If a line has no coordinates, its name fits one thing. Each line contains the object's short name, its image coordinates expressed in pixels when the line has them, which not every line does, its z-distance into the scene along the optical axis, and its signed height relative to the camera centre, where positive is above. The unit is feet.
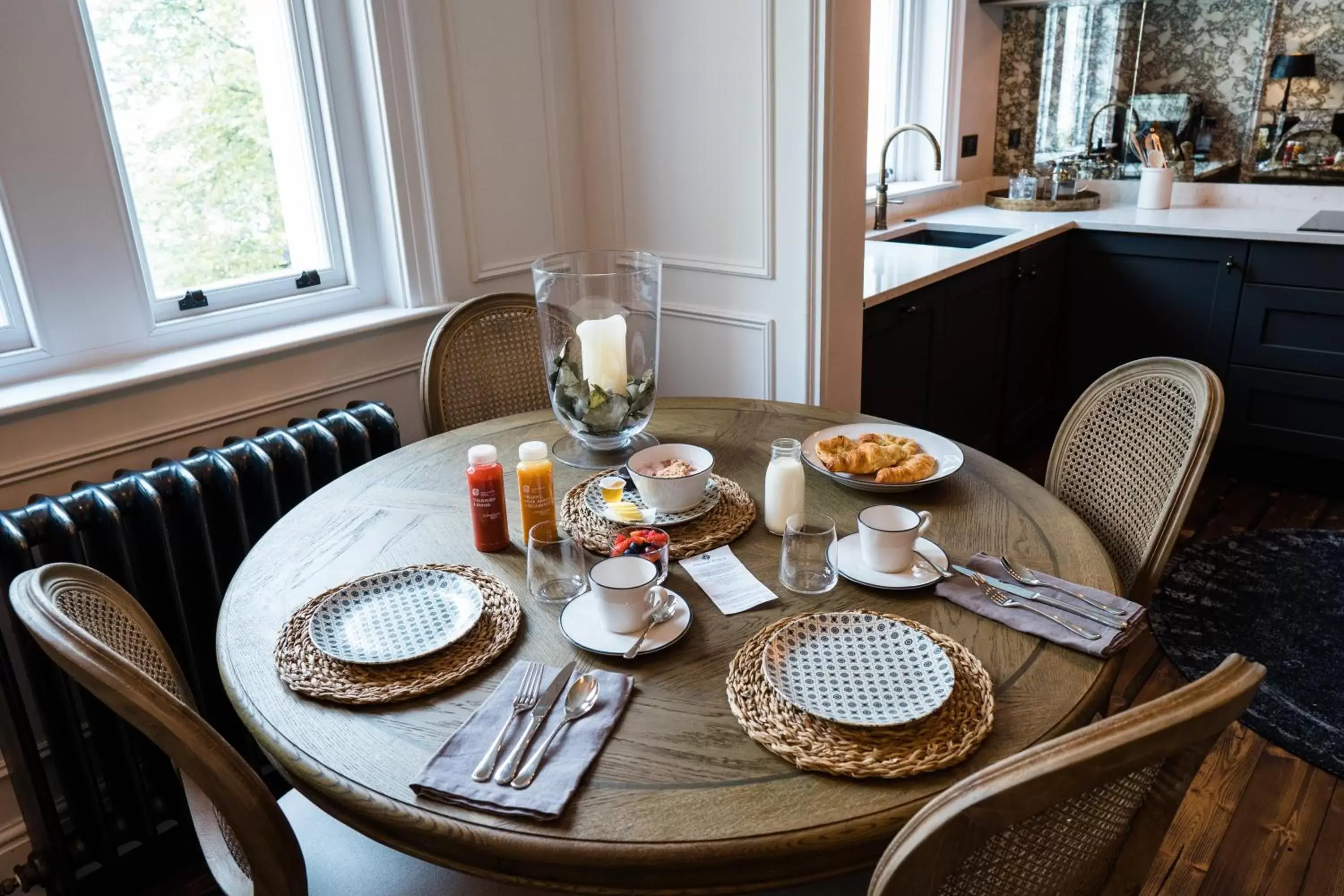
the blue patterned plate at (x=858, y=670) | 3.09 -1.84
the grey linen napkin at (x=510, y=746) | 2.78 -1.88
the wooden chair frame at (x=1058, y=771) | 2.04 -1.39
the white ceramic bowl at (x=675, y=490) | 4.44 -1.64
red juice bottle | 4.18 -1.56
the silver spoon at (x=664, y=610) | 3.62 -1.80
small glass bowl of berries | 3.94 -1.70
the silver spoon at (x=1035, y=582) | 3.57 -1.81
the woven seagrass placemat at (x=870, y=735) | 2.87 -1.88
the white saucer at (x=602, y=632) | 3.47 -1.82
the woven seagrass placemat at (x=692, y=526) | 4.25 -1.79
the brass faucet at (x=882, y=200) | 10.91 -0.84
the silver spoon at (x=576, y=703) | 2.92 -1.84
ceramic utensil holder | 11.40 -0.87
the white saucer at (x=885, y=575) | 3.85 -1.81
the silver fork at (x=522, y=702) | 2.90 -1.84
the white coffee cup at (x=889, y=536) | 3.89 -1.65
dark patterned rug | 6.70 -4.15
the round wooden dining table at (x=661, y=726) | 2.69 -1.88
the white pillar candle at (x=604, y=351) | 4.92 -1.09
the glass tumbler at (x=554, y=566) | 3.83 -1.71
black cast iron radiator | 4.98 -2.61
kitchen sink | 11.28 -1.35
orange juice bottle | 4.25 -1.51
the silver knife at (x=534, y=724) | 2.88 -1.85
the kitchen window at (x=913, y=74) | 11.77 +0.63
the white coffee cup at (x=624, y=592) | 3.50 -1.64
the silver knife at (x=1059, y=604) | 3.49 -1.82
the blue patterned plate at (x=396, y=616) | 3.52 -1.80
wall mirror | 11.39 +0.33
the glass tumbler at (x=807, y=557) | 3.85 -1.72
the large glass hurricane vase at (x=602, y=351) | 4.97 -1.12
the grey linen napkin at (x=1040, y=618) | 3.39 -1.83
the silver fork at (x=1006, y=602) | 3.45 -1.83
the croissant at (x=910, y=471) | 4.66 -1.67
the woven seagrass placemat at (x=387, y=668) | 3.30 -1.84
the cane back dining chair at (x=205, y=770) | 2.71 -1.81
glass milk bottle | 4.31 -1.59
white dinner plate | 4.67 -1.68
